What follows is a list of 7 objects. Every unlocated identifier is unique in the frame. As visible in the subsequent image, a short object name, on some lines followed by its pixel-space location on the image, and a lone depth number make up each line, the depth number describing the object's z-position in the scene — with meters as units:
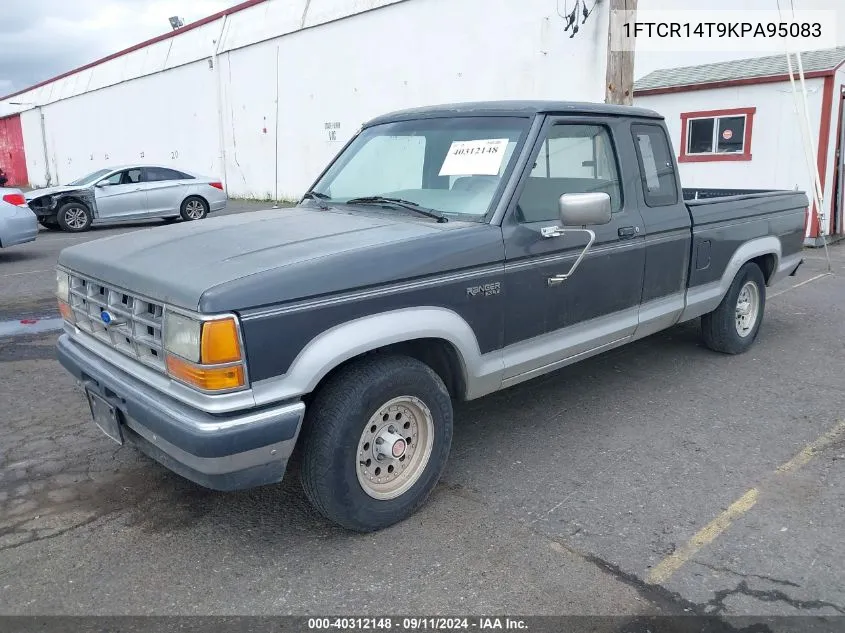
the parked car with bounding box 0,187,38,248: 10.52
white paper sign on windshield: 3.81
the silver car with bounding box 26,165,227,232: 14.62
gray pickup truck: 2.79
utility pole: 10.27
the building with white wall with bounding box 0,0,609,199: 14.24
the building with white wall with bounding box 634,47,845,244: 10.80
